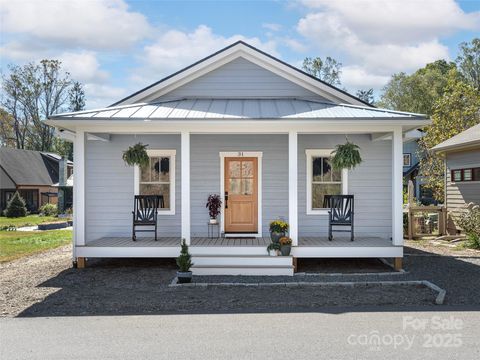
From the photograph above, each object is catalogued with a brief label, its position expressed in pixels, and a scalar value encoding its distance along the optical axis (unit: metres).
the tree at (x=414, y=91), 40.53
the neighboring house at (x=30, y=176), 33.31
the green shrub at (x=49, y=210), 31.19
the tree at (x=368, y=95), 57.84
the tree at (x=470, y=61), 44.97
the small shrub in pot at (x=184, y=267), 8.49
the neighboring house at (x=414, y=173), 33.53
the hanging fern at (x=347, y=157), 10.01
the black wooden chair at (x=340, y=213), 10.75
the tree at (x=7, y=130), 44.94
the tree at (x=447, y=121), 23.00
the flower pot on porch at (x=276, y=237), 9.62
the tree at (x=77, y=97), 50.16
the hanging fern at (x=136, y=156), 10.38
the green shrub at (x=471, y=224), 13.62
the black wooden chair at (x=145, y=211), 10.73
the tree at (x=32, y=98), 44.53
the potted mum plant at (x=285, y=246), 9.48
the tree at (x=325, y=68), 40.84
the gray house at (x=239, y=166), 11.67
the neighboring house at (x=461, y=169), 15.42
